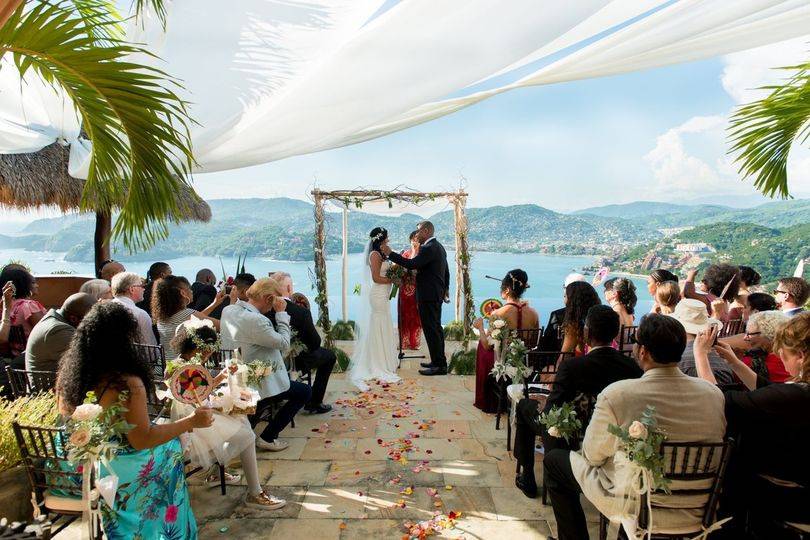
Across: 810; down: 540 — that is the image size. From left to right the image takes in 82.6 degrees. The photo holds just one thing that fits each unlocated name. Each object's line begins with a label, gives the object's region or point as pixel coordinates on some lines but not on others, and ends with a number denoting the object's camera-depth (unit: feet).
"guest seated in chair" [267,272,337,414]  15.69
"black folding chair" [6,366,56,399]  10.35
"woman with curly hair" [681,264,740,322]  14.97
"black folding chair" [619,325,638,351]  13.71
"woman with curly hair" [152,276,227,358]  13.32
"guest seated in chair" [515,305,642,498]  8.52
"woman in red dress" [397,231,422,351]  23.39
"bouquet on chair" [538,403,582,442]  8.27
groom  21.72
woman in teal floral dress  7.11
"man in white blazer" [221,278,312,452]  12.24
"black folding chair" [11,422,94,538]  7.43
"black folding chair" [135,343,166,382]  12.34
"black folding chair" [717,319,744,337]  14.30
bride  21.18
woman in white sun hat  9.09
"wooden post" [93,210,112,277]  30.68
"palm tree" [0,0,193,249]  6.59
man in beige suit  6.65
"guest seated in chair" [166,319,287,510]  9.88
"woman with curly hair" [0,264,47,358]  14.56
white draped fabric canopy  7.63
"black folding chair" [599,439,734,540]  6.54
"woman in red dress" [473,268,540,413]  14.93
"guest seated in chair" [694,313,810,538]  6.48
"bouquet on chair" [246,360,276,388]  11.14
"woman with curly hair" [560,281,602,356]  11.40
